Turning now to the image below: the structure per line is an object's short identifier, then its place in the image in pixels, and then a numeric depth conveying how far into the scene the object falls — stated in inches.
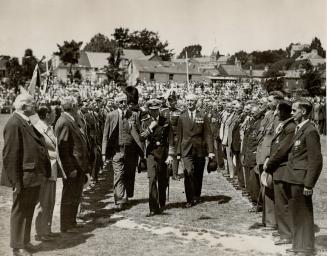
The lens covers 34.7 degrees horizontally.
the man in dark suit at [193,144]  375.9
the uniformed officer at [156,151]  343.3
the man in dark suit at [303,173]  247.8
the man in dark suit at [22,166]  243.6
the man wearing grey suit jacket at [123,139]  379.6
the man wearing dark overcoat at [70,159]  297.3
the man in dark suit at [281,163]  266.5
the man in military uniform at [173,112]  405.7
